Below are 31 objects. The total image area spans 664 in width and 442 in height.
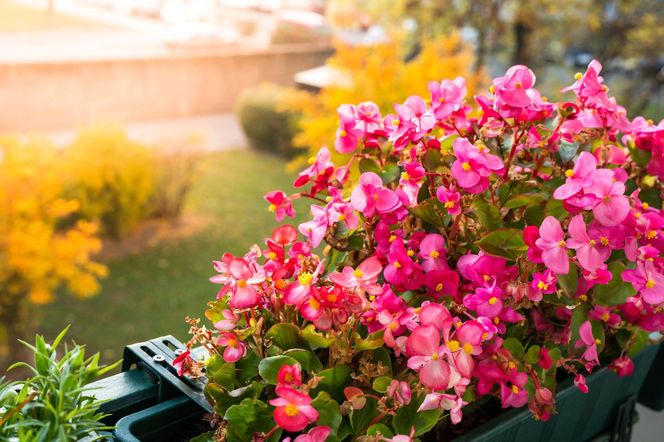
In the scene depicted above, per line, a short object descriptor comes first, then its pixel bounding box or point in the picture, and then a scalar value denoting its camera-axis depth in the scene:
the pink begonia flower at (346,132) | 0.74
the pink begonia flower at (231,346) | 0.60
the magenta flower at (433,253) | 0.67
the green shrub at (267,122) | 6.96
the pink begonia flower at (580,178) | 0.63
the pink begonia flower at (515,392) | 0.65
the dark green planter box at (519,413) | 0.61
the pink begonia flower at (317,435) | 0.54
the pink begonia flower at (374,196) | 0.66
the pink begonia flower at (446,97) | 0.75
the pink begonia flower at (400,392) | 0.58
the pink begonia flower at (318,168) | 0.73
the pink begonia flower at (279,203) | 0.74
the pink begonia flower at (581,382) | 0.71
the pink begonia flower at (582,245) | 0.62
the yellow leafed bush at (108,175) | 4.34
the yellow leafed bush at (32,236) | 3.32
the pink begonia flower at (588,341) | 0.69
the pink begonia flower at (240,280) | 0.60
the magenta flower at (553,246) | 0.61
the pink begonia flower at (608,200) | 0.63
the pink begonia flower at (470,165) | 0.65
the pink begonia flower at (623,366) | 0.79
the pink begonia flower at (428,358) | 0.56
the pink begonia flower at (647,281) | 0.66
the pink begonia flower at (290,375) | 0.54
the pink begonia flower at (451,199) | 0.66
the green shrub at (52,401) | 0.52
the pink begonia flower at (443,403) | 0.57
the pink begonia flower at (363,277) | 0.61
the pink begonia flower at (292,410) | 0.52
